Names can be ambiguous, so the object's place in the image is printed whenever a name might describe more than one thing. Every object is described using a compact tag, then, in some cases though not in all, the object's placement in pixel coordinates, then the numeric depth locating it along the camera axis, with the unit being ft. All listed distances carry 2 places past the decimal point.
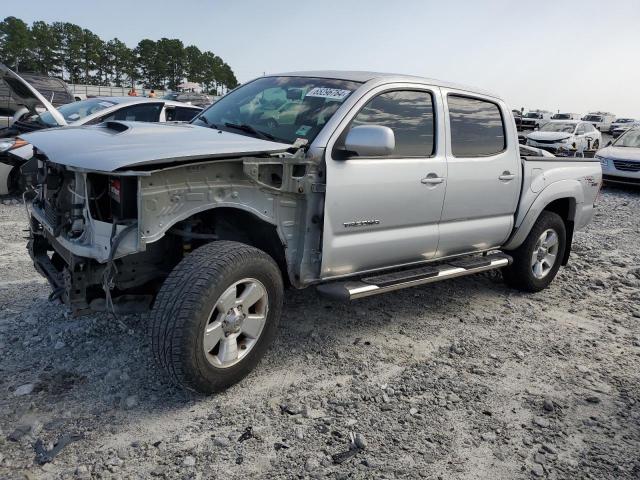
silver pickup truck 9.67
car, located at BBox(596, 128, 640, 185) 43.88
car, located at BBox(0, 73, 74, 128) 30.69
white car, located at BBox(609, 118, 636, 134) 145.89
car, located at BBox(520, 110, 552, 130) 144.77
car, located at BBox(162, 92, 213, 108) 86.74
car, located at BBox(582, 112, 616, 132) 148.01
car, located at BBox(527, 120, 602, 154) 66.39
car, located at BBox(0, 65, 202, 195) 25.23
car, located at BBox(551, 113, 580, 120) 137.94
